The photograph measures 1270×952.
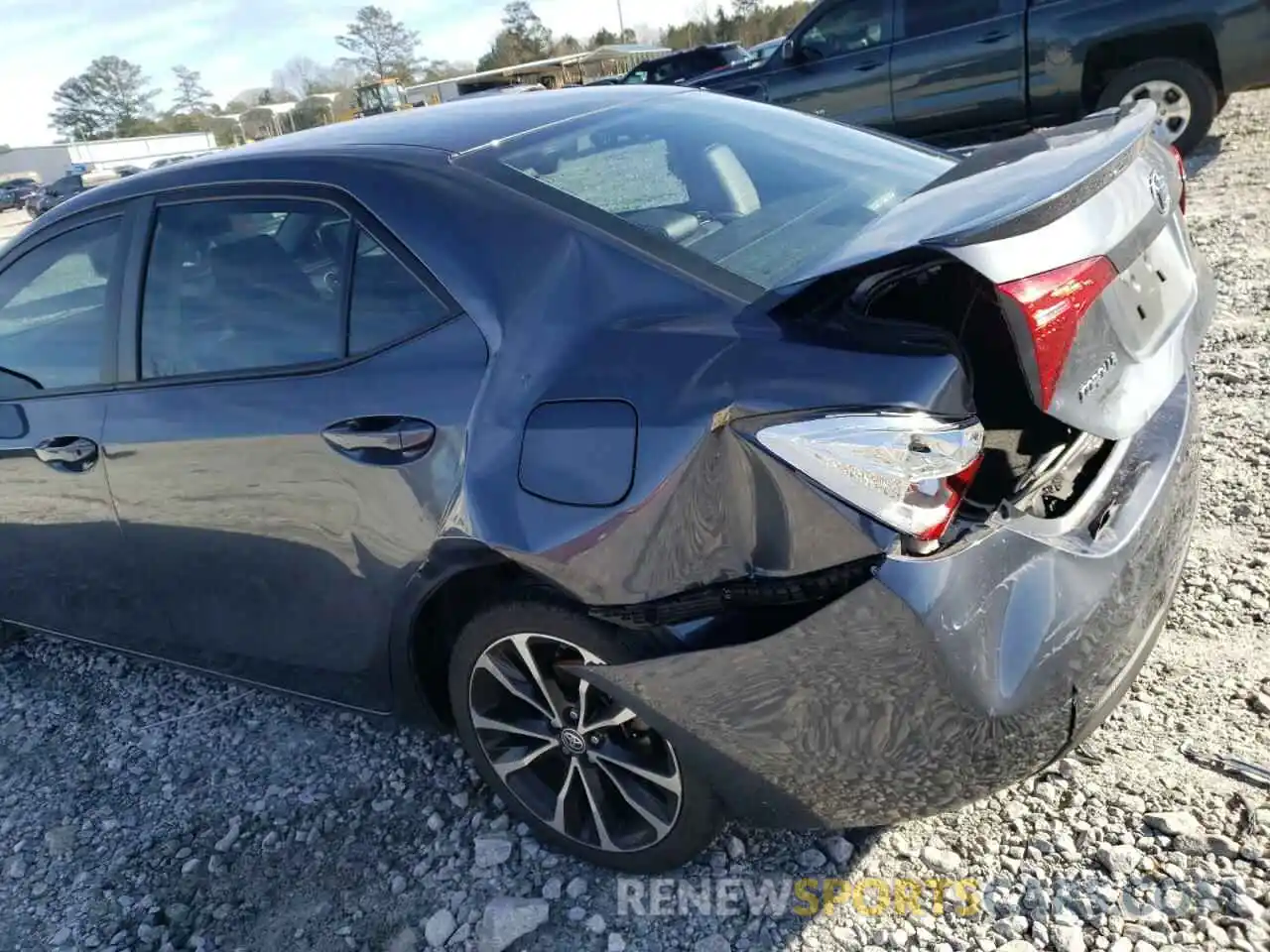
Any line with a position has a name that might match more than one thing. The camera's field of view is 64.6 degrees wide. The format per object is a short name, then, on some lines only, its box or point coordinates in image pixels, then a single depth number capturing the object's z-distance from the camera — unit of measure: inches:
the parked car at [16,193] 1611.0
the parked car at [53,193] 1210.9
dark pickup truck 292.4
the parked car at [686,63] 761.0
